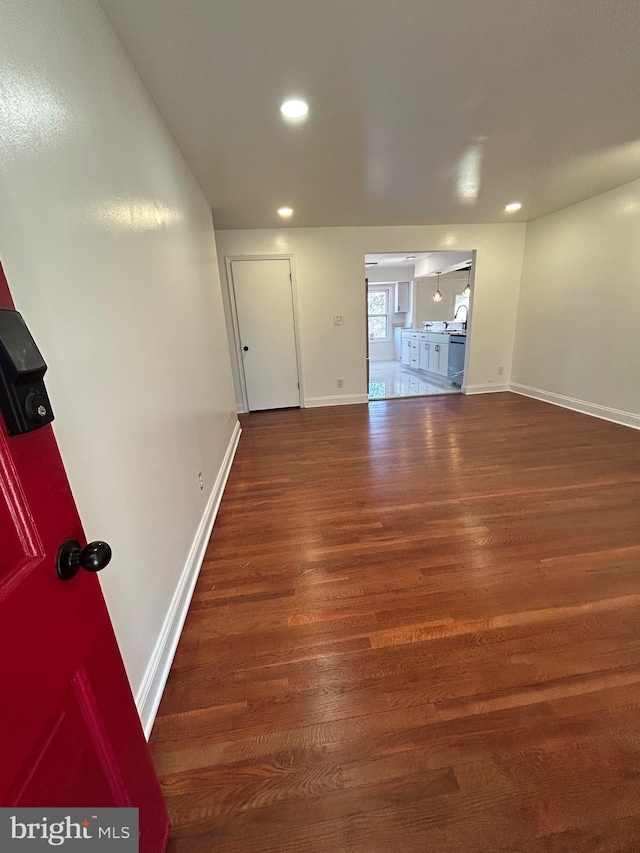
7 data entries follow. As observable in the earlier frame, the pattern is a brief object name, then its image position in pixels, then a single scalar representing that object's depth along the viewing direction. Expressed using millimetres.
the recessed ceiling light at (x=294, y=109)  1940
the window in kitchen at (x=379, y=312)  9922
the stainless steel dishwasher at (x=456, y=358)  5914
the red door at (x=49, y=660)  444
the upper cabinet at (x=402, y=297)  9297
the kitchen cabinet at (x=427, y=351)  6605
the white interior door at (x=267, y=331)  4598
